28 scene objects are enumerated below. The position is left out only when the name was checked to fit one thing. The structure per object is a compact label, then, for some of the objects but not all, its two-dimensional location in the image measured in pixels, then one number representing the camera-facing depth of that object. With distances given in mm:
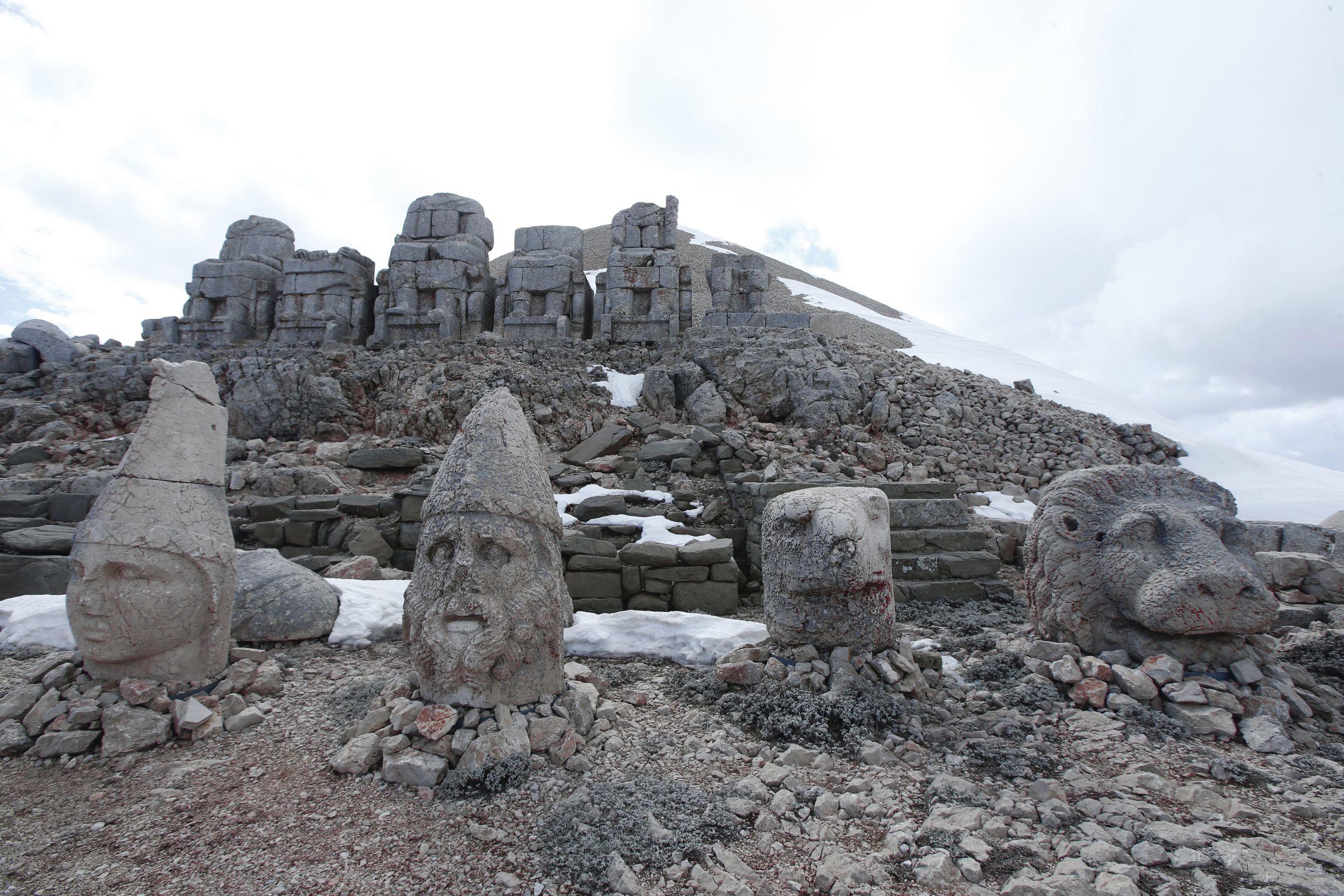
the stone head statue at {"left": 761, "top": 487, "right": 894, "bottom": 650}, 4016
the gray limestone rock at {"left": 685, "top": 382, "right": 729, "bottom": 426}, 11195
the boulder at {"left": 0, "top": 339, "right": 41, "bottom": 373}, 14438
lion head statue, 3693
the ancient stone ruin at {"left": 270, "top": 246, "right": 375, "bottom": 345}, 15391
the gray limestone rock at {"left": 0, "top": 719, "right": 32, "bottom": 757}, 3207
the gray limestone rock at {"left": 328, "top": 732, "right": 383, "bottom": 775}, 3020
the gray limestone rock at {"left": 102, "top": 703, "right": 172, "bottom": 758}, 3246
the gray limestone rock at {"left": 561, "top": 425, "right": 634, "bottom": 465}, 9750
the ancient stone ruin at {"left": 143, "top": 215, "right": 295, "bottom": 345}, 15889
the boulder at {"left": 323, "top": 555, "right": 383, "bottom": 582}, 6273
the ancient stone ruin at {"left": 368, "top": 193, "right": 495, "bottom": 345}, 14812
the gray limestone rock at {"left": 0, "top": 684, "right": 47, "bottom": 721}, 3354
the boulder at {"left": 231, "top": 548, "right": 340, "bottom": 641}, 4566
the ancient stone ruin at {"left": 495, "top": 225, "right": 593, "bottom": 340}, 14586
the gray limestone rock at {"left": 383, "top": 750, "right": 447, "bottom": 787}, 2898
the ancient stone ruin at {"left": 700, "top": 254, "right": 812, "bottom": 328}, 14680
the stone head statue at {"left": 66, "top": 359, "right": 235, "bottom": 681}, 3475
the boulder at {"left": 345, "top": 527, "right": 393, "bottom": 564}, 7215
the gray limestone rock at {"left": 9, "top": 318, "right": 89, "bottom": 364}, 14852
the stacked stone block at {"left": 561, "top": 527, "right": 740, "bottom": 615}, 6320
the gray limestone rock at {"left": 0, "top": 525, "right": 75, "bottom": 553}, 6375
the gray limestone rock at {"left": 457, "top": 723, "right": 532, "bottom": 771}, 2955
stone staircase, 6516
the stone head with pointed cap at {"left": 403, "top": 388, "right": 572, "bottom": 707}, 3215
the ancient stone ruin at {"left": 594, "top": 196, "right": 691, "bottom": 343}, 14312
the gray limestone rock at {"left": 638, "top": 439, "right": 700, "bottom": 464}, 9289
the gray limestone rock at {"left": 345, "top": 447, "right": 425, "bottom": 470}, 9805
